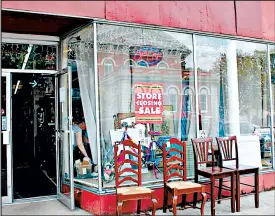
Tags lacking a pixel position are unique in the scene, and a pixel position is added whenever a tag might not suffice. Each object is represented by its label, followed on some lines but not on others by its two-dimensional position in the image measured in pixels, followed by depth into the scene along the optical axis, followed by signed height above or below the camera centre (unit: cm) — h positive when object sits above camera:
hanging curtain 484 +50
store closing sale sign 527 +22
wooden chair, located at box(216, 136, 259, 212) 461 -77
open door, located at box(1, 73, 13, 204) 508 -34
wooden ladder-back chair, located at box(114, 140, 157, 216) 382 -89
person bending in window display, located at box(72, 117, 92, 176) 505 -33
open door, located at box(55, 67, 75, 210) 488 -33
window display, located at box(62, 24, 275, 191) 494 +43
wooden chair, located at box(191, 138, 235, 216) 436 -77
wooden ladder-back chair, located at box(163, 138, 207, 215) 409 -90
